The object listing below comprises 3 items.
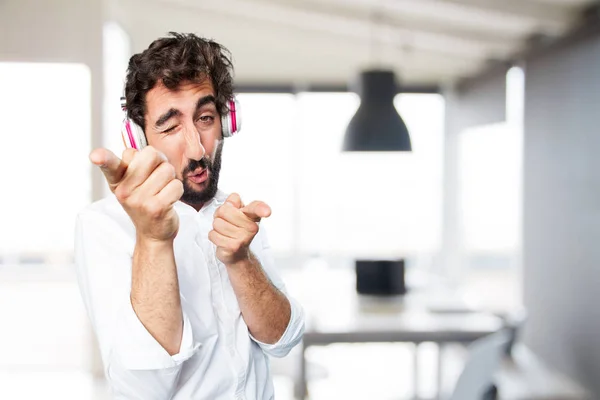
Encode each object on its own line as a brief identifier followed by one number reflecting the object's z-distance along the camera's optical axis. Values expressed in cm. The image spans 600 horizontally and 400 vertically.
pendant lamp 455
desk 374
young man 106
